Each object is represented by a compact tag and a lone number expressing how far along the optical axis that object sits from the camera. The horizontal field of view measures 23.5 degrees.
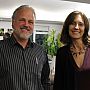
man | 1.71
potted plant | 3.51
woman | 1.75
